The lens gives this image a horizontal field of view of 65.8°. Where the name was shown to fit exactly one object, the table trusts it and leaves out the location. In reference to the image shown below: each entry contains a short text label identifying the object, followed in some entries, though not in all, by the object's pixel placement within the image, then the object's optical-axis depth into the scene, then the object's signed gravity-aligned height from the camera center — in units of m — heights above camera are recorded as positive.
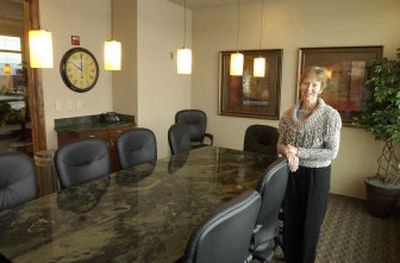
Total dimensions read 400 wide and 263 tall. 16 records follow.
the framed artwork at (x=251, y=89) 4.55 +0.04
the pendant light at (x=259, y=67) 3.83 +0.30
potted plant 3.39 -0.34
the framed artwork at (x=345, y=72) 3.91 +0.27
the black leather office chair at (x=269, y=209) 1.72 -0.70
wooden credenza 3.69 -0.52
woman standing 2.10 -0.44
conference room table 1.30 -0.67
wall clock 3.86 +0.26
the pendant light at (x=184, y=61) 2.97 +0.28
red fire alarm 3.91 +0.62
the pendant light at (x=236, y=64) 3.19 +0.28
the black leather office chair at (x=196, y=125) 4.76 -0.53
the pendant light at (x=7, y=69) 6.60 +0.42
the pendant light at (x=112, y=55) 2.46 +0.28
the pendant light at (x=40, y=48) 1.91 +0.25
